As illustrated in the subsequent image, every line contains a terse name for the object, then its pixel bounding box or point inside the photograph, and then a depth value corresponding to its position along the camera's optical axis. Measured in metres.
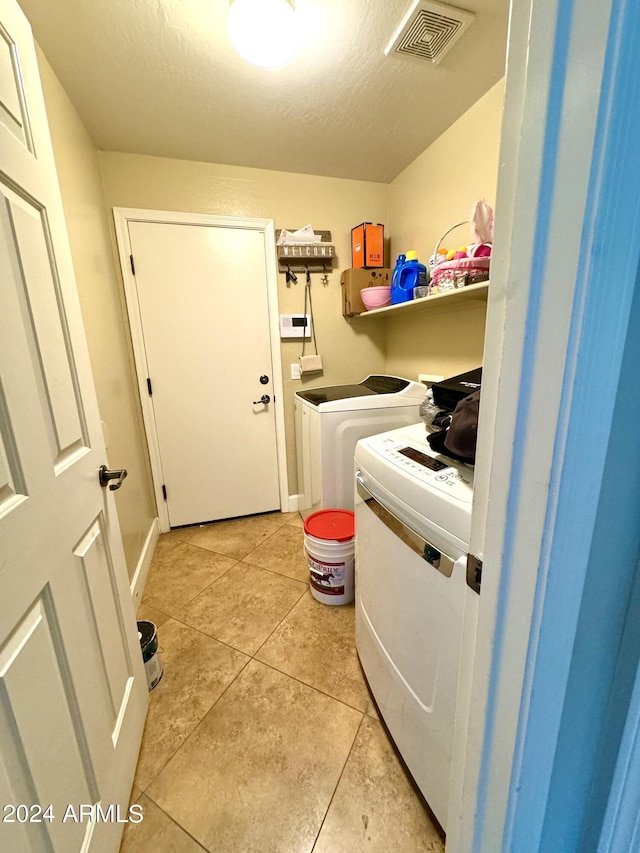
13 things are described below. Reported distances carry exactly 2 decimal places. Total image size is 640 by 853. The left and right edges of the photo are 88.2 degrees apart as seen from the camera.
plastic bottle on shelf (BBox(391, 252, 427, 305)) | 1.94
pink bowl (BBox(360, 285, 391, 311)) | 2.19
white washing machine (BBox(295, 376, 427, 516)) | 2.01
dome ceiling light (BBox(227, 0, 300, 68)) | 1.13
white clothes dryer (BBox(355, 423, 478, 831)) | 0.71
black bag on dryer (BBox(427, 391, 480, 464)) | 0.79
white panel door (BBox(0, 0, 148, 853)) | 0.58
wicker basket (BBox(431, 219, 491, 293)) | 1.43
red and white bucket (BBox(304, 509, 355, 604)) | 1.60
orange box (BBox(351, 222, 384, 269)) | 2.26
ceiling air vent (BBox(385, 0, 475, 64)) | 1.18
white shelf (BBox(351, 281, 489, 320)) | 1.45
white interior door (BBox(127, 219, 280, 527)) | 2.18
